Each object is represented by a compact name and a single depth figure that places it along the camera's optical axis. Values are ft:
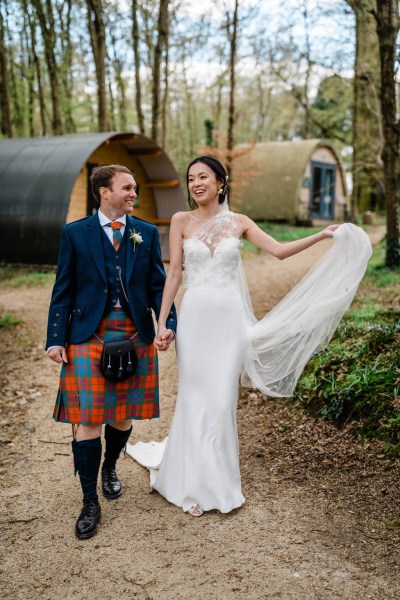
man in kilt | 10.24
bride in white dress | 10.89
